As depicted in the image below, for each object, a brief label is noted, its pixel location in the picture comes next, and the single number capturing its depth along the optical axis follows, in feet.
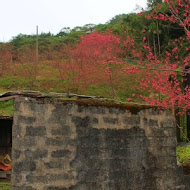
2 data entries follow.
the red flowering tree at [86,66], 58.13
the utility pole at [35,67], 61.77
